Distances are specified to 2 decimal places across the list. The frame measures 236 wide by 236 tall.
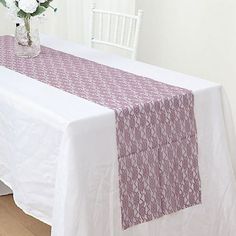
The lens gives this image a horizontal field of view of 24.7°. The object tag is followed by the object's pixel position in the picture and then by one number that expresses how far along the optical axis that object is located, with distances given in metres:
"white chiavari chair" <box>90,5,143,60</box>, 2.80
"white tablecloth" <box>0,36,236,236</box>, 1.70
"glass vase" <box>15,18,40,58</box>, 2.38
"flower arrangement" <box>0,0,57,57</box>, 2.24
